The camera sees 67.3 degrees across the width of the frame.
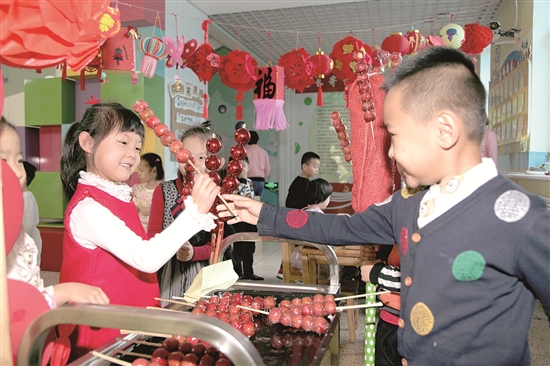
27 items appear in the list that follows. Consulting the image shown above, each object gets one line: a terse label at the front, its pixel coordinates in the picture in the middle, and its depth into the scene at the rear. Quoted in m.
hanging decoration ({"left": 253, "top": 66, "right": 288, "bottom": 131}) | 4.08
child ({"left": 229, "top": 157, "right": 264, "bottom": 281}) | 4.37
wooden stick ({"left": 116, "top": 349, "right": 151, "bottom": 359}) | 1.04
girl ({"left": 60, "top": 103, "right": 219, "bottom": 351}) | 1.36
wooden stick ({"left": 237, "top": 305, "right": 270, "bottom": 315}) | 1.28
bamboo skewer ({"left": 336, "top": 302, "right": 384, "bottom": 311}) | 1.22
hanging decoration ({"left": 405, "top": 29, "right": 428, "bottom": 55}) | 3.35
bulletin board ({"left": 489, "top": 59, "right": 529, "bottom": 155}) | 5.14
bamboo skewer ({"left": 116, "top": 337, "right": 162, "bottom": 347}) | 1.09
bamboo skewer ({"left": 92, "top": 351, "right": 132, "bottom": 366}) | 0.93
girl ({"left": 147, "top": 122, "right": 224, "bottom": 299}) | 2.43
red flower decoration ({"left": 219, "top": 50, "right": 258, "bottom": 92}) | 4.05
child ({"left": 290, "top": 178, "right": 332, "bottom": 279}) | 4.24
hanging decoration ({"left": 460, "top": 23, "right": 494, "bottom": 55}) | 3.48
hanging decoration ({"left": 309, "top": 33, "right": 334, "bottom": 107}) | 4.10
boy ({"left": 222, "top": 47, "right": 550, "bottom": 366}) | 0.97
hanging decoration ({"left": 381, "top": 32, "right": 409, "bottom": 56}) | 3.38
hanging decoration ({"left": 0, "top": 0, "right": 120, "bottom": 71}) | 0.87
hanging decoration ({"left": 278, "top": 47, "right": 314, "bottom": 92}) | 4.07
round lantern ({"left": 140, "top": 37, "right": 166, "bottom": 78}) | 3.98
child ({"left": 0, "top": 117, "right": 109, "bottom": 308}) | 1.02
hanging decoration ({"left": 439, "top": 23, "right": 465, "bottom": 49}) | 3.37
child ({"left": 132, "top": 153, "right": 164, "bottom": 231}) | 4.16
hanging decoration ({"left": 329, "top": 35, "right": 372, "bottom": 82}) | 3.75
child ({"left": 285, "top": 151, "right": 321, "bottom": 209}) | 5.25
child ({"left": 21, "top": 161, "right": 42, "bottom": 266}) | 2.40
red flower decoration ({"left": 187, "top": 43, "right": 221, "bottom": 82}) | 4.09
